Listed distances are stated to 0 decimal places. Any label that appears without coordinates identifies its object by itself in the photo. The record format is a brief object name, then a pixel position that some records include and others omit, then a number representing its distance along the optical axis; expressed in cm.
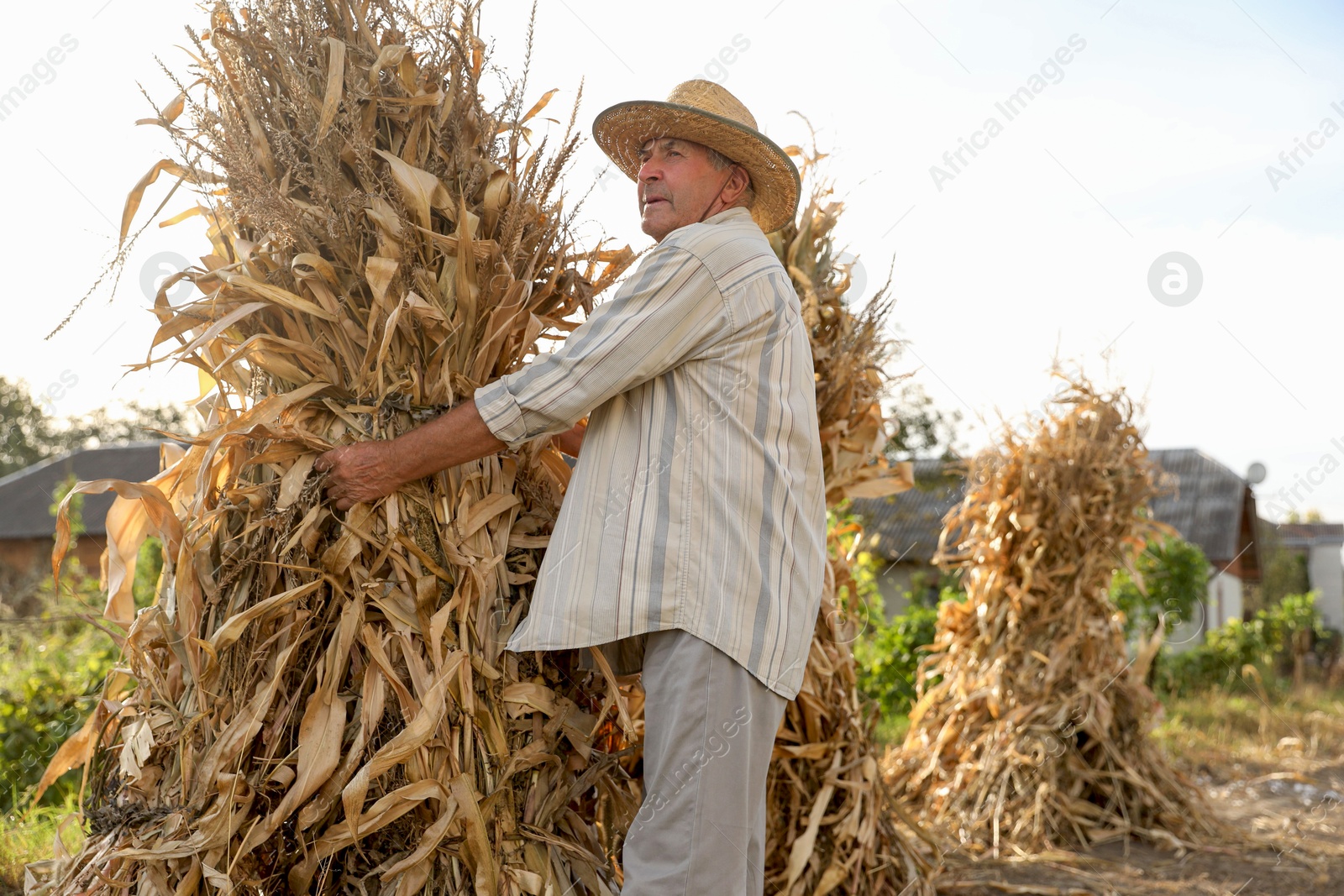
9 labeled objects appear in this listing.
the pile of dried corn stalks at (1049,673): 478
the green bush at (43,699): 390
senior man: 187
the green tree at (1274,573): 2017
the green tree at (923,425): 1700
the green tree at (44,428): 3347
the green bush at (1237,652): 1023
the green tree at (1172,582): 1021
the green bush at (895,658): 717
